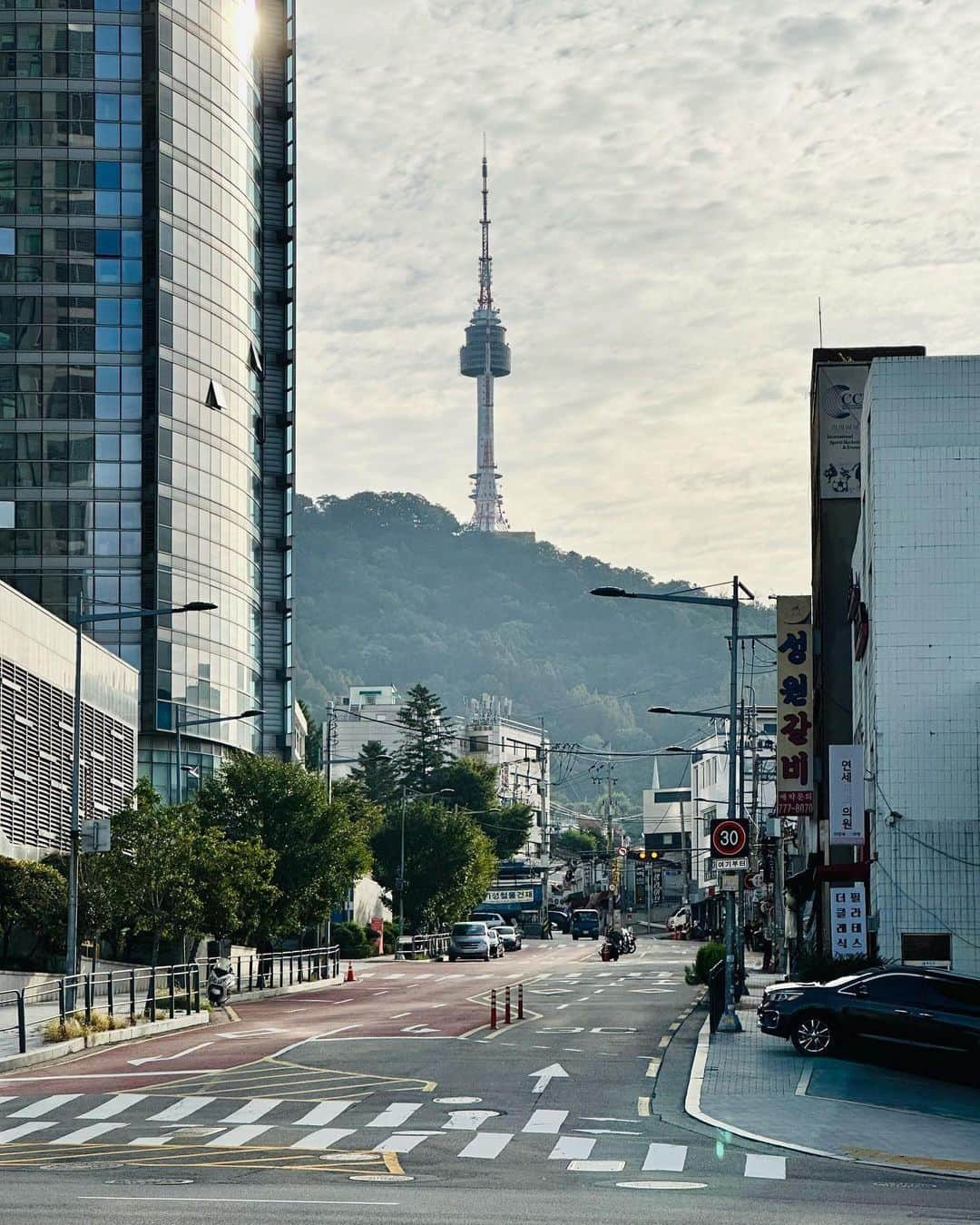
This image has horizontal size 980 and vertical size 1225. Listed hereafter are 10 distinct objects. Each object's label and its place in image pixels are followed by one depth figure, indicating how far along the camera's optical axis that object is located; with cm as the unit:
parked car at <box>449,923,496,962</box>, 8700
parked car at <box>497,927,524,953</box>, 10225
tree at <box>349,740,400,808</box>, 16488
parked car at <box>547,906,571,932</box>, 15661
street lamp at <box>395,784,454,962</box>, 10449
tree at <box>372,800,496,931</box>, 11144
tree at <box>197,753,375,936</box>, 6794
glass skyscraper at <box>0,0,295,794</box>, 9131
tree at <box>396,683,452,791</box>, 16375
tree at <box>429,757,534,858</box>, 15925
